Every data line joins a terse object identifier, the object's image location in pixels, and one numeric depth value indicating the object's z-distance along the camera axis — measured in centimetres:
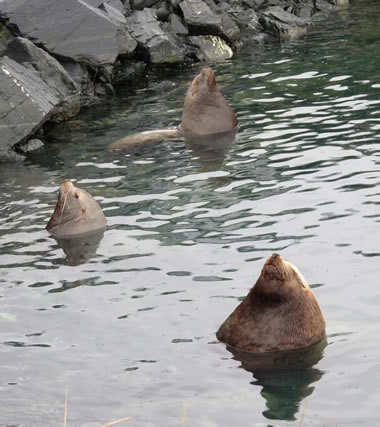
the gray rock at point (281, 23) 2112
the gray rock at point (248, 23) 2127
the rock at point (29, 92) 1370
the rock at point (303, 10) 2312
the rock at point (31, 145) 1403
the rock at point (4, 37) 1606
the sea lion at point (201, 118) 1356
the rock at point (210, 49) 1945
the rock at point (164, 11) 1986
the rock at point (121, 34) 1748
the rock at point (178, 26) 1969
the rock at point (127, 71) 1823
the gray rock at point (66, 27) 1630
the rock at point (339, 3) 2455
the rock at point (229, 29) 2009
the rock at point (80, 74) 1658
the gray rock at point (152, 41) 1831
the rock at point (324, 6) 2411
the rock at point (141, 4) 1950
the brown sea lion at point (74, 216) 994
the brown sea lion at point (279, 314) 661
